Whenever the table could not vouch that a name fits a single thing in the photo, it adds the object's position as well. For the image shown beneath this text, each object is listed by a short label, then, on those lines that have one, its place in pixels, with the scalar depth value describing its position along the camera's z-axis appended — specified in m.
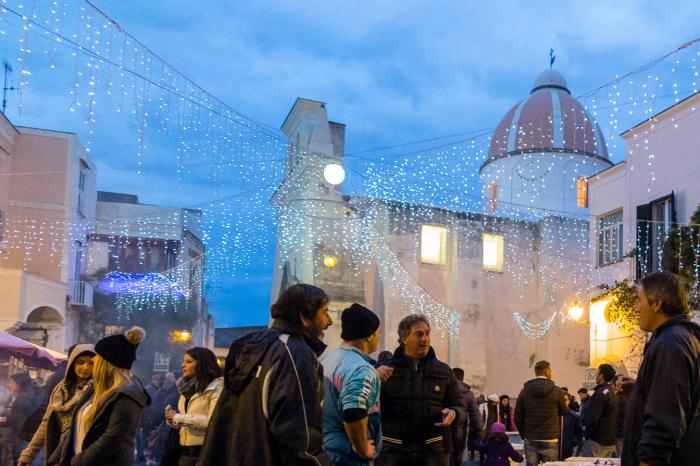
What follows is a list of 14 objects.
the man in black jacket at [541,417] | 9.36
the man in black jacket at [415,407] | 5.75
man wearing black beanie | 4.25
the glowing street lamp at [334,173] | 26.81
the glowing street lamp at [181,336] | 34.38
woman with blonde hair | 4.74
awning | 12.18
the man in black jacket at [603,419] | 8.81
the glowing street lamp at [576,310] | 20.09
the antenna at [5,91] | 23.50
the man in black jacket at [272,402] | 3.26
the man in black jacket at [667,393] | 3.49
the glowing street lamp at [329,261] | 30.88
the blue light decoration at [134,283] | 34.56
